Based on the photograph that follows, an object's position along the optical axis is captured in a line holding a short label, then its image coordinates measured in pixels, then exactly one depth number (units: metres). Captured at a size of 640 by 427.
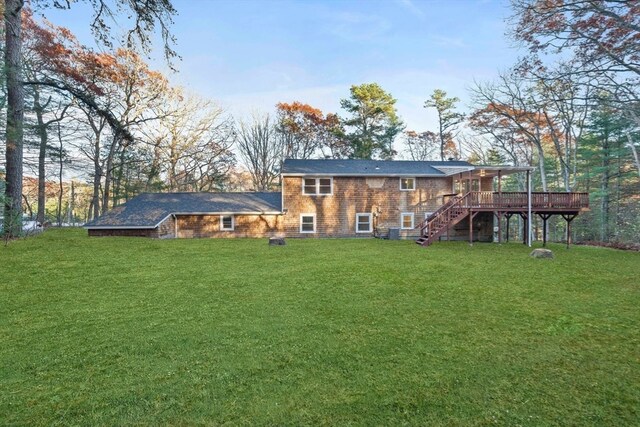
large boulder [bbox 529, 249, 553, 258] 11.14
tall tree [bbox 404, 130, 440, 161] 33.56
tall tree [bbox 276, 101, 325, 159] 32.19
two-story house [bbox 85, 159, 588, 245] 17.64
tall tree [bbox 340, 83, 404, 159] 30.14
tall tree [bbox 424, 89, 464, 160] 30.86
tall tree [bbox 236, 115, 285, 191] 31.91
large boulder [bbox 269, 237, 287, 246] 13.84
